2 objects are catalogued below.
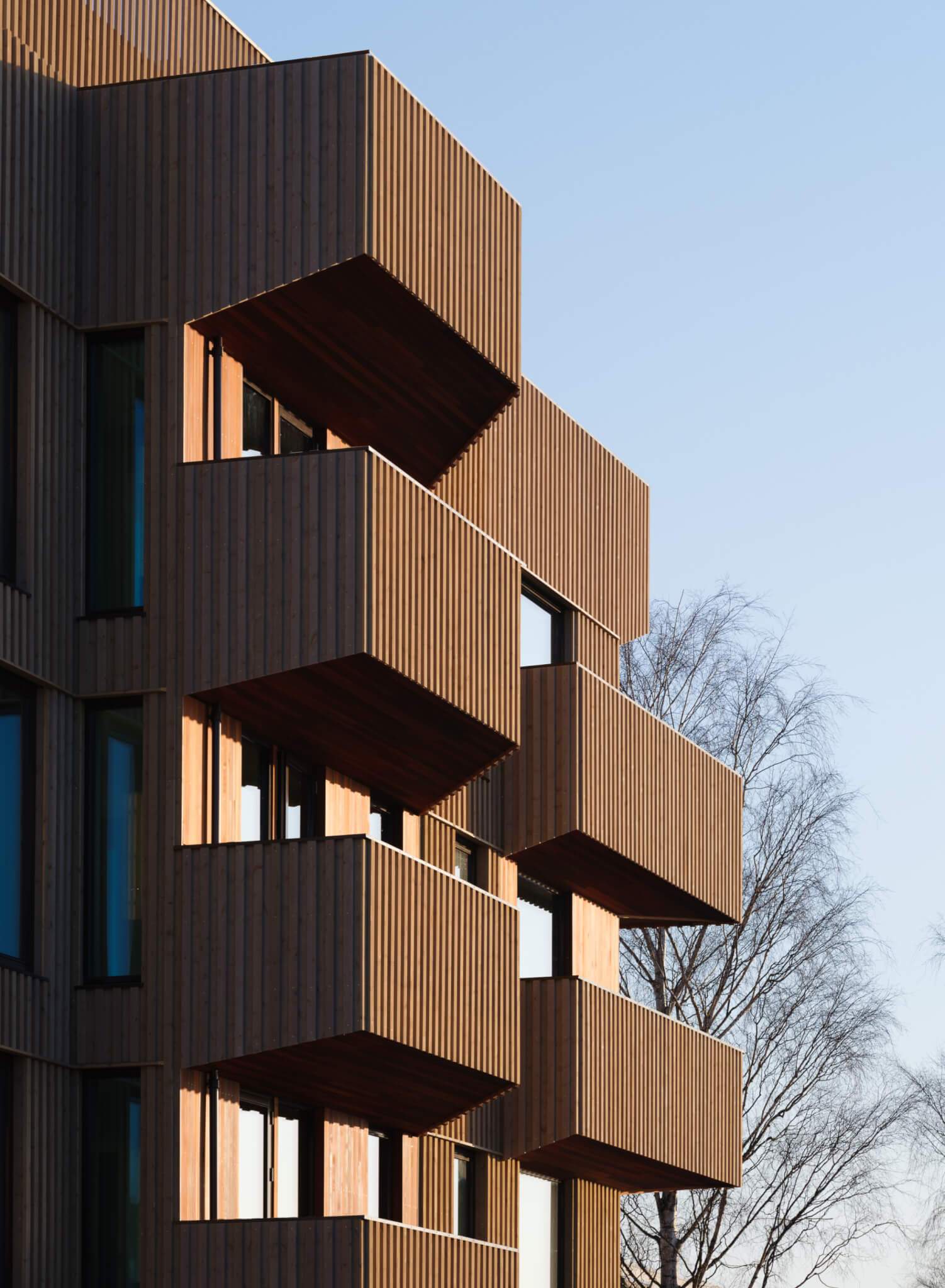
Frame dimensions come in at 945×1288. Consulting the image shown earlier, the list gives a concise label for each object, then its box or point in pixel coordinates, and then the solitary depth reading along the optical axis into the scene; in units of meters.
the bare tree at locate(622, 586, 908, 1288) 42.28
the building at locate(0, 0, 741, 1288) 18.84
